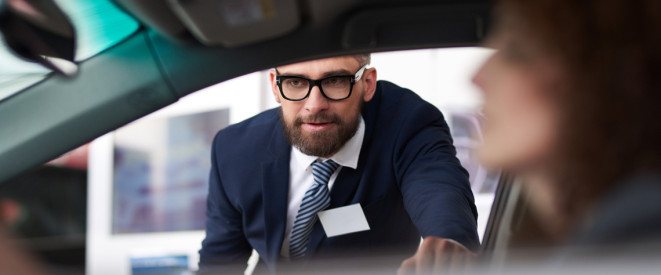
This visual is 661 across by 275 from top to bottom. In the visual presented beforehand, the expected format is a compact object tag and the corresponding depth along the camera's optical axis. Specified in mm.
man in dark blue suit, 1976
